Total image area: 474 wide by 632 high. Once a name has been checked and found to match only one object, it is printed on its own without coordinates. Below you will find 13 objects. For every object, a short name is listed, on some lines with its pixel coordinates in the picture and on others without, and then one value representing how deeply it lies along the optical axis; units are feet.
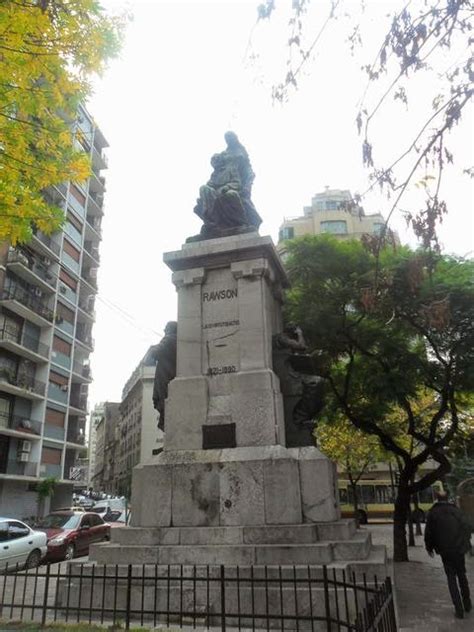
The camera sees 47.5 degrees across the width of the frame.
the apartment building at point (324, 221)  199.93
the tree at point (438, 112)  14.11
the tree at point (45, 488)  111.96
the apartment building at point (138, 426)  239.09
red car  54.60
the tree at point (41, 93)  24.40
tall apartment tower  112.68
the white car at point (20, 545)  48.06
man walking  24.04
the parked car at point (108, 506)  126.52
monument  22.82
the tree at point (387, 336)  44.98
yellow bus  140.17
